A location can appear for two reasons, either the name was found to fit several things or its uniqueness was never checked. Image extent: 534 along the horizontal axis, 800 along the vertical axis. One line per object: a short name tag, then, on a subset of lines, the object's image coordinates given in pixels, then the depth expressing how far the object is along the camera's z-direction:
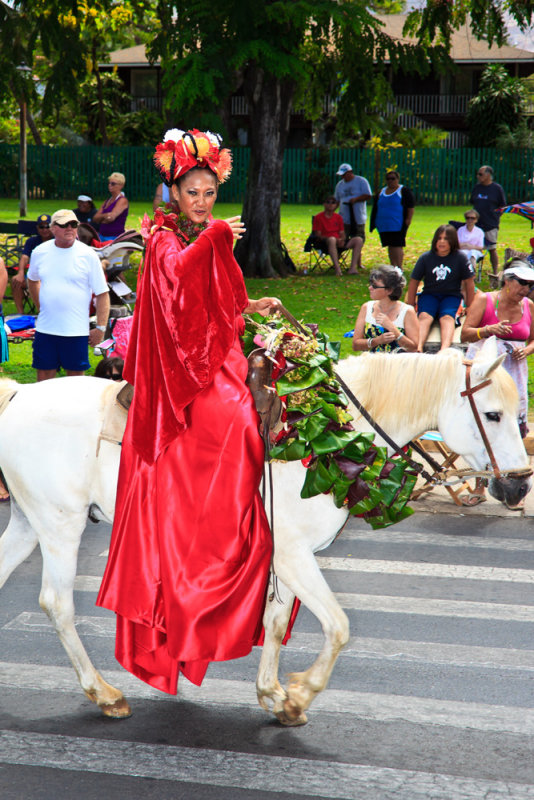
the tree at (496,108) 39.91
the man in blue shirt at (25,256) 14.91
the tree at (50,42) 17.72
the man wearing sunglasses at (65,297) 8.99
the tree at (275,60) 16.38
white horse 4.41
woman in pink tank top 8.18
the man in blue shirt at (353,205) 20.98
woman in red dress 4.21
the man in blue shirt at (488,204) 20.25
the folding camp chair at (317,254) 20.94
